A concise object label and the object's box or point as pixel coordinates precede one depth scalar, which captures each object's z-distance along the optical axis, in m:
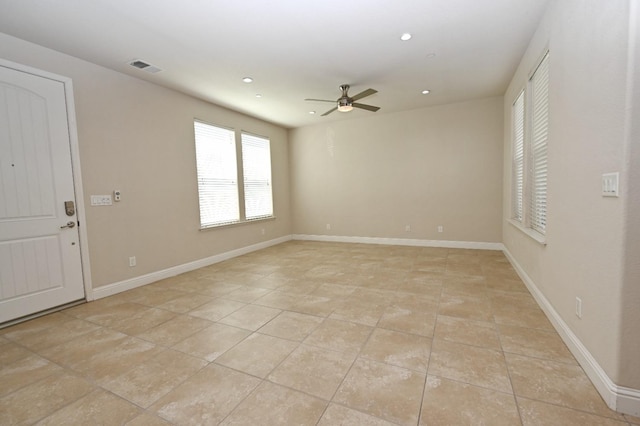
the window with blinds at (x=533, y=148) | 2.80
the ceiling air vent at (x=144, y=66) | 3.31
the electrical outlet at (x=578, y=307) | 1.83
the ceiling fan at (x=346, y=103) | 4.04
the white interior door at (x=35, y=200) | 2.68
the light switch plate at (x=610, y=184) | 1.42
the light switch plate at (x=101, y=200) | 3.31
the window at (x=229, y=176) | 4.79
